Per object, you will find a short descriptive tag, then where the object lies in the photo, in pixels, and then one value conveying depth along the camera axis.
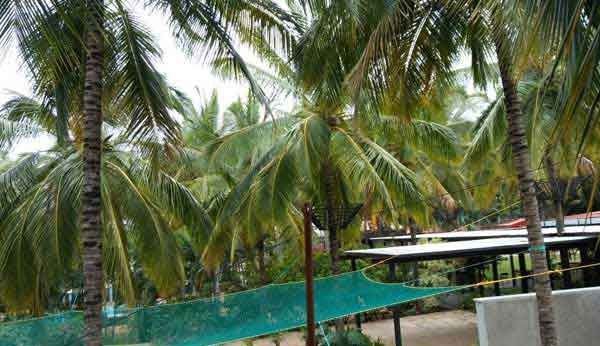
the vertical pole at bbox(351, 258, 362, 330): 10.19
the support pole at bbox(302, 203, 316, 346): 4.15
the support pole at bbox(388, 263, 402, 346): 7.99
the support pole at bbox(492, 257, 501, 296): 12.00
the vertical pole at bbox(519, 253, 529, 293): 10.74
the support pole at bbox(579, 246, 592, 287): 9.73
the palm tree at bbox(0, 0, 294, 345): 3.59
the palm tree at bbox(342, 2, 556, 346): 4.97
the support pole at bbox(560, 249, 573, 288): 8.62
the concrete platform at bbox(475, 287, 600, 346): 6.65
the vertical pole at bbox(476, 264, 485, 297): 12.28
